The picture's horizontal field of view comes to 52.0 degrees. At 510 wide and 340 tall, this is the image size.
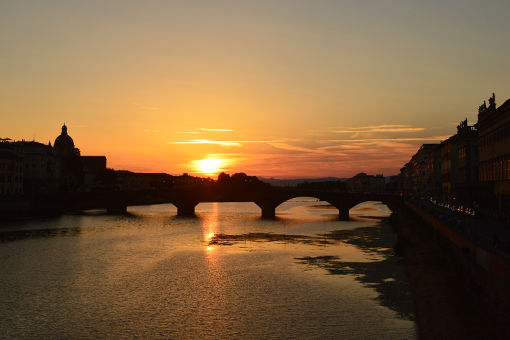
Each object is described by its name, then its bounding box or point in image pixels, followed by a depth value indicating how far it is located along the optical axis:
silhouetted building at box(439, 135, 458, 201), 92.81
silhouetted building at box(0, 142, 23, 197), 113.06
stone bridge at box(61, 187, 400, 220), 114.00
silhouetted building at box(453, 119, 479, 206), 73.62
